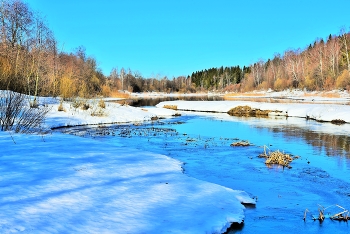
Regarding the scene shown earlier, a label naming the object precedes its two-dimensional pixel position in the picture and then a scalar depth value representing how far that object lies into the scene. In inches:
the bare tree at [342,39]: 2422.0
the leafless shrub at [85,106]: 904.9
